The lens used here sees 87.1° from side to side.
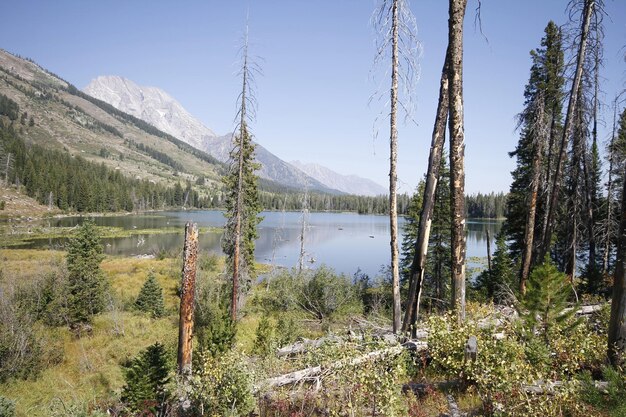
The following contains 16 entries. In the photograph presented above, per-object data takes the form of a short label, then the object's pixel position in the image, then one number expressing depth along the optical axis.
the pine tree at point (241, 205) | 16.17
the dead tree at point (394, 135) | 9.56
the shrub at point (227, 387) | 5.70
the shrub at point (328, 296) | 23.28
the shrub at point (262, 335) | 13.31
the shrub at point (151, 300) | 23.16
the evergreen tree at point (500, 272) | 23.57
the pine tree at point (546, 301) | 6.34
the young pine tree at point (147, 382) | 7.82
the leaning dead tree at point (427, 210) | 8.48
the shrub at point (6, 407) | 8.06
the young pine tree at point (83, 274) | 19.30
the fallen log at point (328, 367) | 5.33
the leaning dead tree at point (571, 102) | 11.53
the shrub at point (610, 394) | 3.40
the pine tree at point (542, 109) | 14.36
